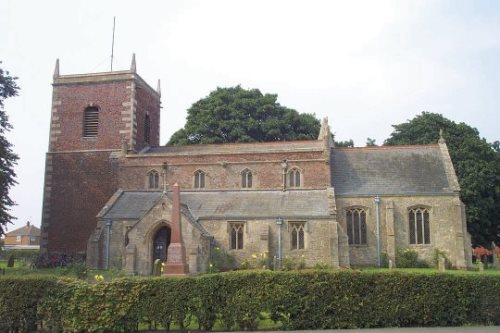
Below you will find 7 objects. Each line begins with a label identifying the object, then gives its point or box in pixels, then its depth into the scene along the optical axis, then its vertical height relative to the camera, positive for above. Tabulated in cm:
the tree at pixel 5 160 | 2903 +509
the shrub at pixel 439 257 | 3309 -35
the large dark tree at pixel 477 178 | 4319 +619
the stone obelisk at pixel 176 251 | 2042 +1
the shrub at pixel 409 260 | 3356 -49
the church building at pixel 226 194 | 3209 +390
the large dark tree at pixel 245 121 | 5172 +1295
